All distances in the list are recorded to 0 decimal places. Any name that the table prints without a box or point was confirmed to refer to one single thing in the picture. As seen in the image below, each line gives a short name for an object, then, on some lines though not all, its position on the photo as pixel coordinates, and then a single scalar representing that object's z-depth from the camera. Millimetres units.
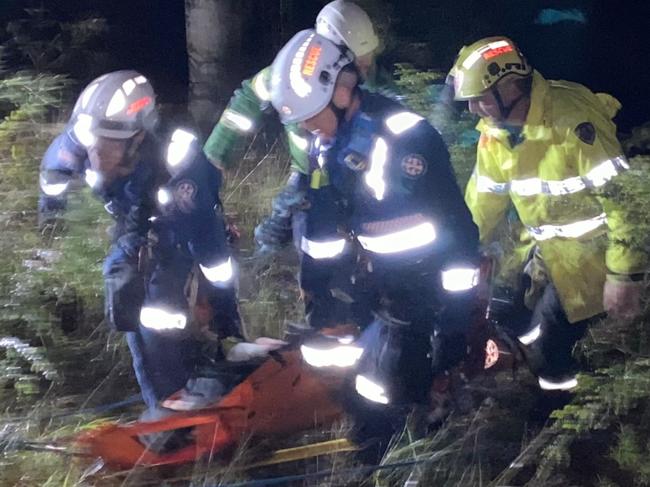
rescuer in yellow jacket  3984
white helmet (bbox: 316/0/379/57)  5156
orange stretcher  4074
